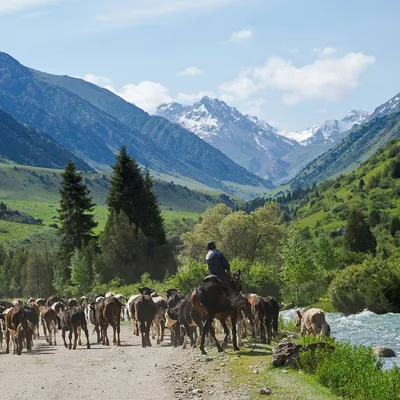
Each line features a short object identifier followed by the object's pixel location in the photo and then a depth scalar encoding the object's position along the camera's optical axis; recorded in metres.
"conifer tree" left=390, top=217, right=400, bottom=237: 164.50
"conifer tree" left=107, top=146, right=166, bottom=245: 91.62
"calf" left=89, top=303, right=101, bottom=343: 36.25
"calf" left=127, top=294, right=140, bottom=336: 38.66
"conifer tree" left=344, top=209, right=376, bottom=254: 125.12
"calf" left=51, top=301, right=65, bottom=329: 46.66
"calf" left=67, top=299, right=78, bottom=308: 50.26
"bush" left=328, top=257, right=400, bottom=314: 69.12
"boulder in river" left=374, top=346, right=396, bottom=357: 33.40
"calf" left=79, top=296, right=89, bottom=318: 56.72
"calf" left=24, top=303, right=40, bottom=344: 34.12
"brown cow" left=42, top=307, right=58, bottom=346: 37.56
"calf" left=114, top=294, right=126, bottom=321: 53.85
